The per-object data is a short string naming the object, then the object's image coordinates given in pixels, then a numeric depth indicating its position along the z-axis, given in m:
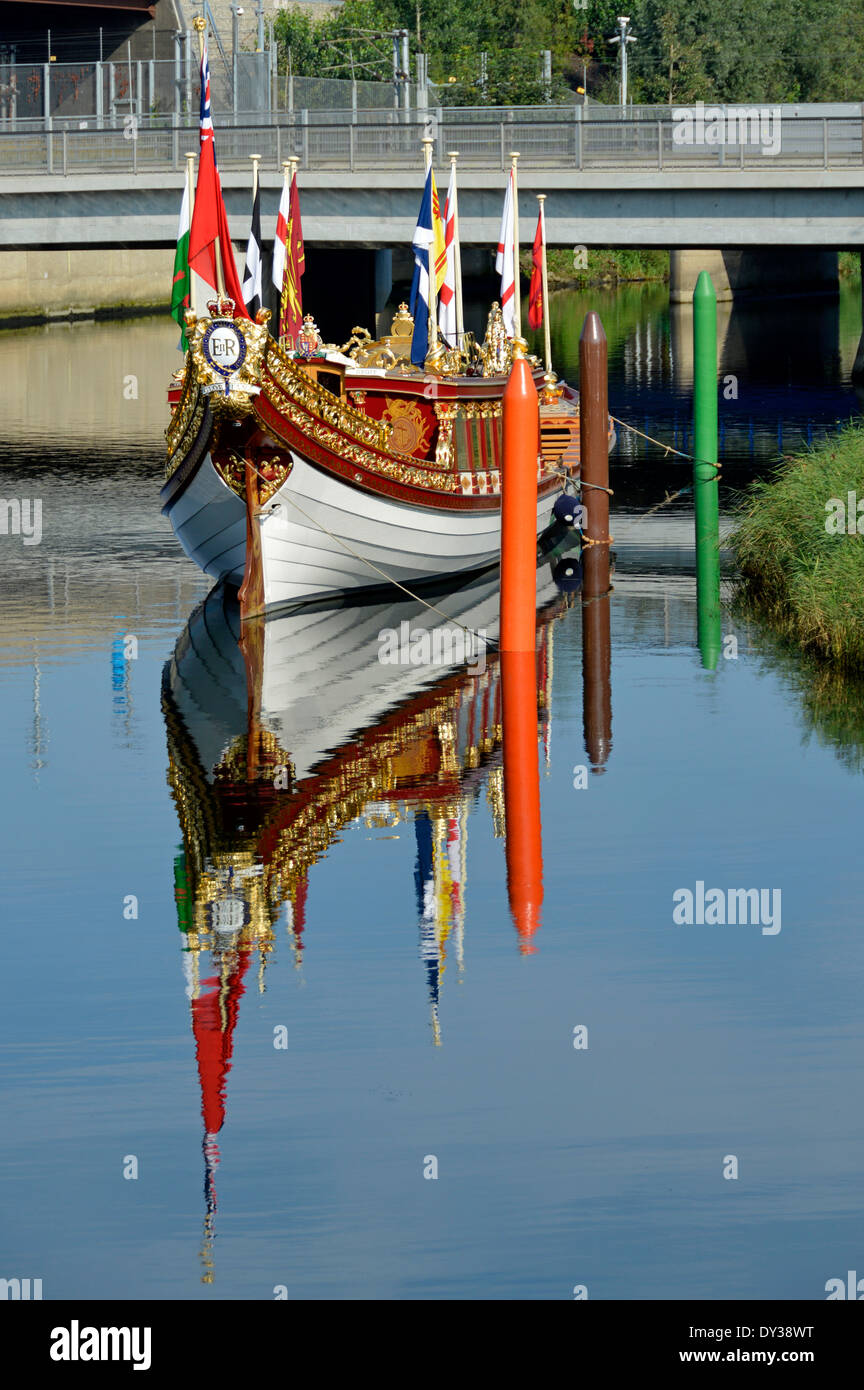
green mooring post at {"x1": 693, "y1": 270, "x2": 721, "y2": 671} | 32.56
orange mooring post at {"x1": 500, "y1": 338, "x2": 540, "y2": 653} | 24.67
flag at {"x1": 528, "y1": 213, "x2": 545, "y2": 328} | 41.08
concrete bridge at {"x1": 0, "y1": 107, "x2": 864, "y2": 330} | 47.16
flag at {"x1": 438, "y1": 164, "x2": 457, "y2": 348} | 35.62
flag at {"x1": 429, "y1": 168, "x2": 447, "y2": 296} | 34.31
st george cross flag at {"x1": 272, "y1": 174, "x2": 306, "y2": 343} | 34.38
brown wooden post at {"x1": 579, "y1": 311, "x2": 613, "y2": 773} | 27.06
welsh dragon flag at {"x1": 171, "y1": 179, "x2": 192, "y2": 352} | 32.28
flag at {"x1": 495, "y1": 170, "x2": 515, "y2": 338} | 38.25
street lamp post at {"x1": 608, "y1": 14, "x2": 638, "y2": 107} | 82.38
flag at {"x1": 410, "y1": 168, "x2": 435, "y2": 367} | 33.03
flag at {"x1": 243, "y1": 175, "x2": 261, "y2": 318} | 35.03
